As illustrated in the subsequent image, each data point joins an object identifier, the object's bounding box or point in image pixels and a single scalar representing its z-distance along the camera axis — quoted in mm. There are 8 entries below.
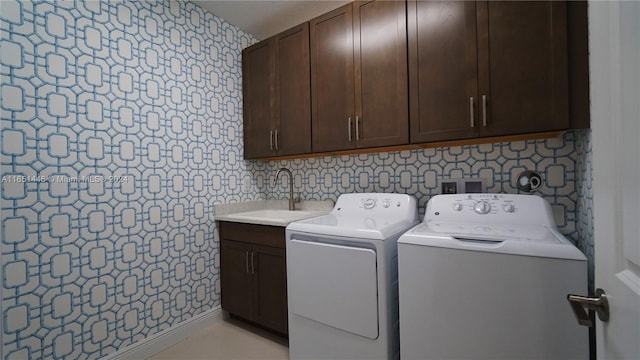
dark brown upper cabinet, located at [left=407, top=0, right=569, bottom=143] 1204
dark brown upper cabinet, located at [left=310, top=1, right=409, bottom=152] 1593
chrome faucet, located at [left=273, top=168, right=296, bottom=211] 2359
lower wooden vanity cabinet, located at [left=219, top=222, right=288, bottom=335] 1818
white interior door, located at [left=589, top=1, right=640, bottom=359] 453
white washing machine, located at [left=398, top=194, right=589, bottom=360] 917
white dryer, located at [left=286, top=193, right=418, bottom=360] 1259
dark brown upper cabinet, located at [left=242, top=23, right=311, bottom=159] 1988
